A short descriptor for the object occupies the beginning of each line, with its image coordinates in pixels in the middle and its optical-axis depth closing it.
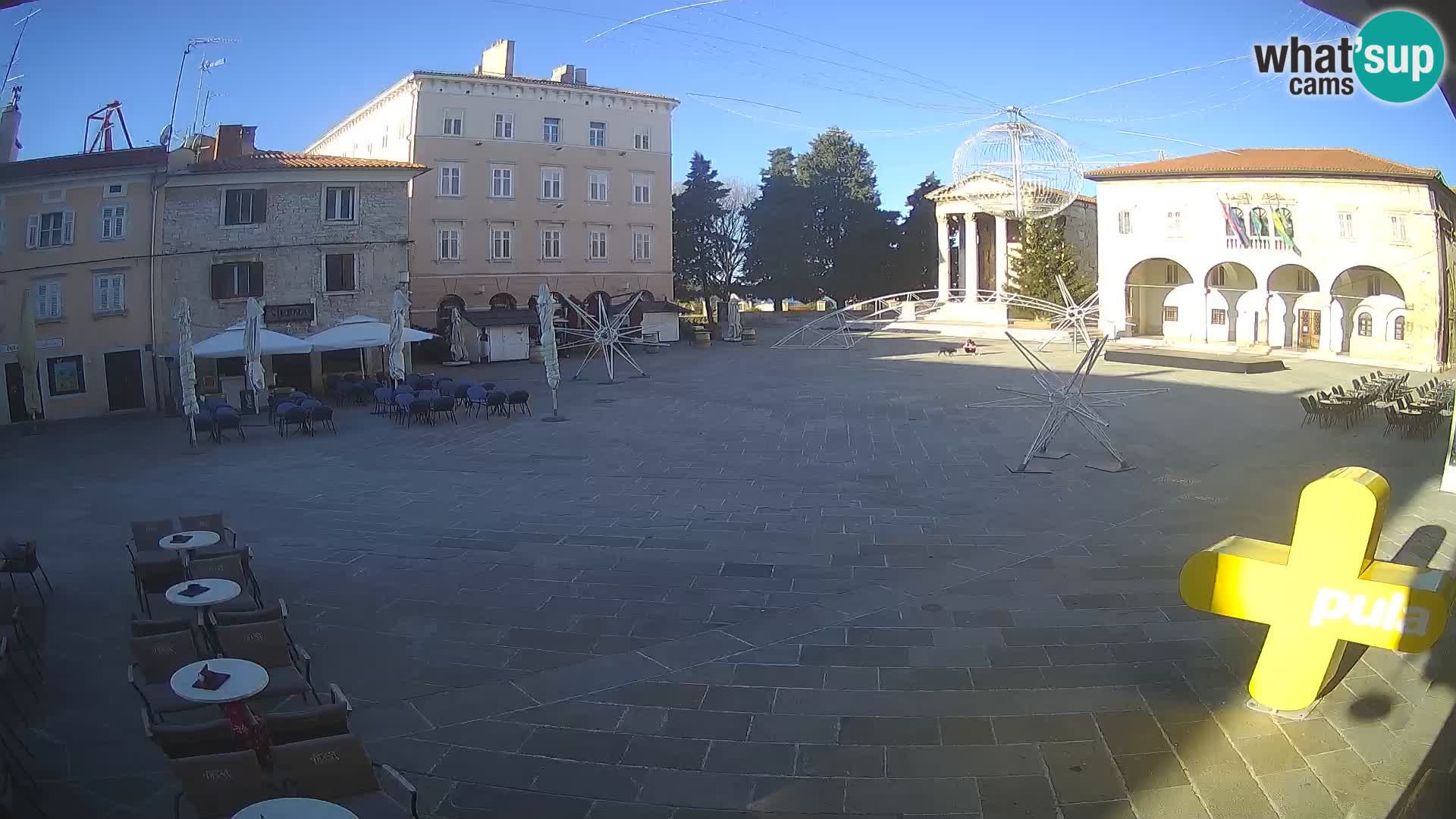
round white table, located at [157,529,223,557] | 8.24
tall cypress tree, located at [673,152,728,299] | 56.25
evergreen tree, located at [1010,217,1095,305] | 48.78
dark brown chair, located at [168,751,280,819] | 4.29
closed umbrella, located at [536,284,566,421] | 20.48
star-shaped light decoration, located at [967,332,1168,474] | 13.92
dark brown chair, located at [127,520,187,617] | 8.01
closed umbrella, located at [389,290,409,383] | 21.80
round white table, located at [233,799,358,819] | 3.94
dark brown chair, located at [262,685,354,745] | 4.85
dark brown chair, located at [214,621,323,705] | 6.20
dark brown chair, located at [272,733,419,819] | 4.46
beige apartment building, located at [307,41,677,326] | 39.47
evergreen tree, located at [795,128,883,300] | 60.62
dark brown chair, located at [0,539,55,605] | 8.24
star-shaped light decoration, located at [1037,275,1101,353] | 27.97
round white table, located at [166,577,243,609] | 6.90
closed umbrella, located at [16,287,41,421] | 16.80
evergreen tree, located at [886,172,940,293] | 61.41
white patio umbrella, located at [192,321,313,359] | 20.62
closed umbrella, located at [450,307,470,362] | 35.84
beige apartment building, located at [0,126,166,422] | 20.25
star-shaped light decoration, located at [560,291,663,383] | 27.06
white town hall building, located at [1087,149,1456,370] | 20.69
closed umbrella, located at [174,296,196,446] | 17.30
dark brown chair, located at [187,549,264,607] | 7.88
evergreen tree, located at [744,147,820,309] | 59.69
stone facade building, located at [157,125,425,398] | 25.23
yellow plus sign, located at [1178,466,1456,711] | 5.12
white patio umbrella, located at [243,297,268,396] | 18.58
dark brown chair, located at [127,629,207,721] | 5.79
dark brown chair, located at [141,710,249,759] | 4.76
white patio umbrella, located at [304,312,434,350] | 22.47
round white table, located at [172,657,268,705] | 5.23
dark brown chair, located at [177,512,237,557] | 9.17
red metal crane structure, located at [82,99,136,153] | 24.69
